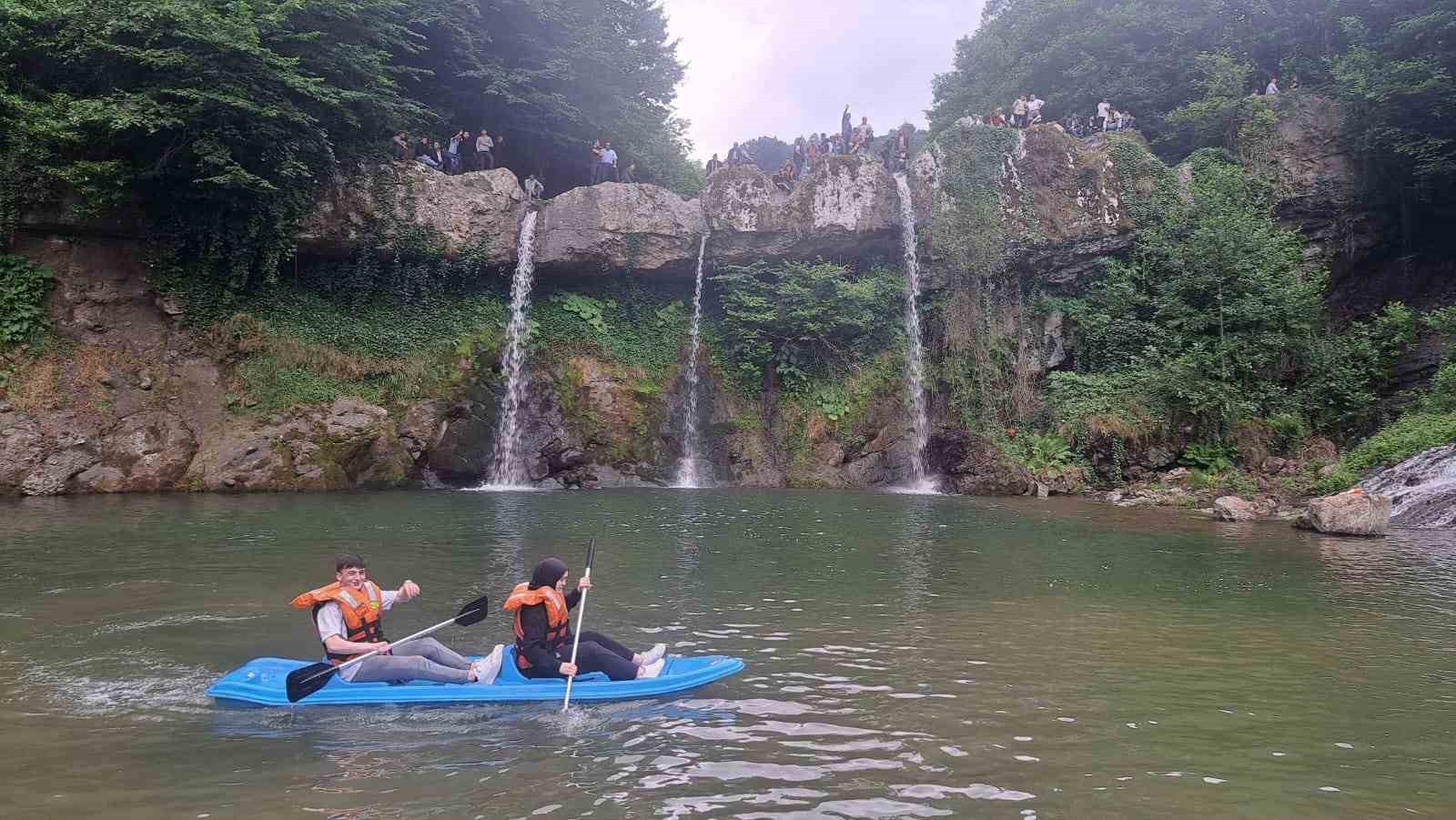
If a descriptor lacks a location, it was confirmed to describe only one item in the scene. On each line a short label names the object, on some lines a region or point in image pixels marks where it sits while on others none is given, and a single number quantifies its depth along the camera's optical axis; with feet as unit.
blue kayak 17.53
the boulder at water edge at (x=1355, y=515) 42.57
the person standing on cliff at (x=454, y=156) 74.23
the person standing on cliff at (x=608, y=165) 77.71
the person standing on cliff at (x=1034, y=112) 81.20
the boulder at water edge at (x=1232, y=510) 49.14
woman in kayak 18.93
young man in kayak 18.83
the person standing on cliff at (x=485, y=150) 75.77
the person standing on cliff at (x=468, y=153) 82.02
